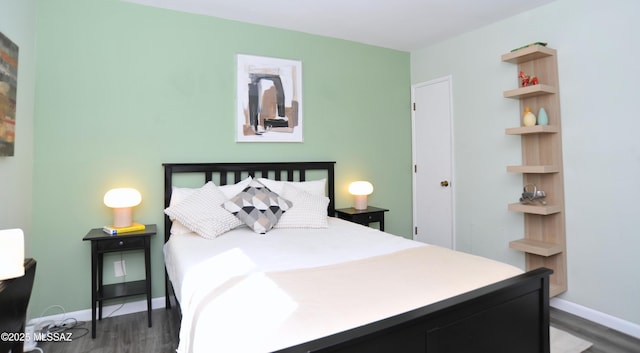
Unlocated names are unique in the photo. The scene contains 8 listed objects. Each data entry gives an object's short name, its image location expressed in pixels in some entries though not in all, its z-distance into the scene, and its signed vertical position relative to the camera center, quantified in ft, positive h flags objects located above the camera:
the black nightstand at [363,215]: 11.72 -1.13
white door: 12.64 +0.75
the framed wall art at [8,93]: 6.59 +1.86
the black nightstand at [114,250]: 8.02 -1.75
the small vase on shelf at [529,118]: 9.53 +1.76
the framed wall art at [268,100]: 10.85 +2.75
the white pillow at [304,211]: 9.50 -0.80
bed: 3.71 -1.52
